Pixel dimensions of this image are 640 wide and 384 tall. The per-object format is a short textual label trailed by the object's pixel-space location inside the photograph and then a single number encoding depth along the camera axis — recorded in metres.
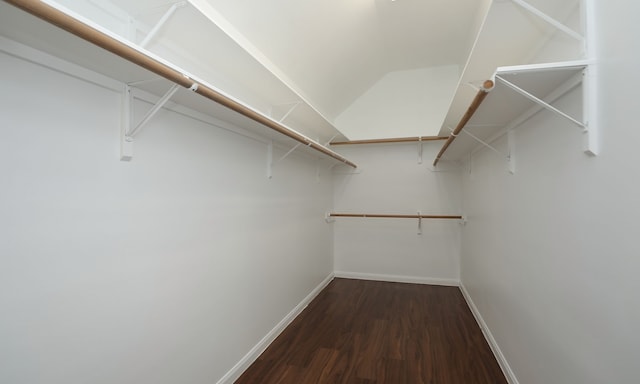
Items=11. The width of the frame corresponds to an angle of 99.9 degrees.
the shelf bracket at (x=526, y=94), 1.04
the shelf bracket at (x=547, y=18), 1.07
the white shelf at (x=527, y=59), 1.04
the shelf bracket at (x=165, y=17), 1.09
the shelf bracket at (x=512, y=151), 1.75
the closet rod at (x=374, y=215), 3.62
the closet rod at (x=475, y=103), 1.06
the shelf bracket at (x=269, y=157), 2.25
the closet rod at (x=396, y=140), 3.47
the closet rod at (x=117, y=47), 0.59
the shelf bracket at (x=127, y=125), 1.10
